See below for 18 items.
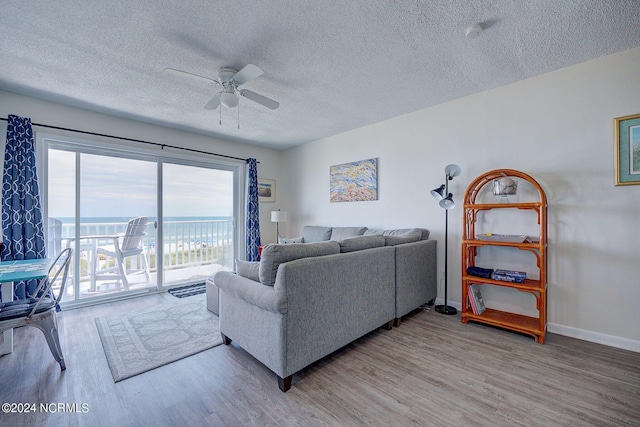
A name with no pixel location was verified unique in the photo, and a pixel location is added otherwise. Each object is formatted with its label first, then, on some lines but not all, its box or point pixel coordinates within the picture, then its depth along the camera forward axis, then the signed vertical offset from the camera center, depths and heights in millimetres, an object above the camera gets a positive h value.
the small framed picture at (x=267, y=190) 5305 +492
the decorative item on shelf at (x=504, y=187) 2561 +264
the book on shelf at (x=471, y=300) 2752 -938
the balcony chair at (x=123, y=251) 3759 -534
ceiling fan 2215 +1183
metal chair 1822 -741
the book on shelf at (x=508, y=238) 2464 -249
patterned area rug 2082 -1179
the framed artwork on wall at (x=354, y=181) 4043 +533
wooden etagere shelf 2346 -438
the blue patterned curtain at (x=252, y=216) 4957 -41
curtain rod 3101 +1072
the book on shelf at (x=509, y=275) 2508 -623
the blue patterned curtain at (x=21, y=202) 2816 +144
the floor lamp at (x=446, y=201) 2912 +134
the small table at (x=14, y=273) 1844 -441
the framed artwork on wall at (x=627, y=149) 2184 +539
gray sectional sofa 1732 -665
